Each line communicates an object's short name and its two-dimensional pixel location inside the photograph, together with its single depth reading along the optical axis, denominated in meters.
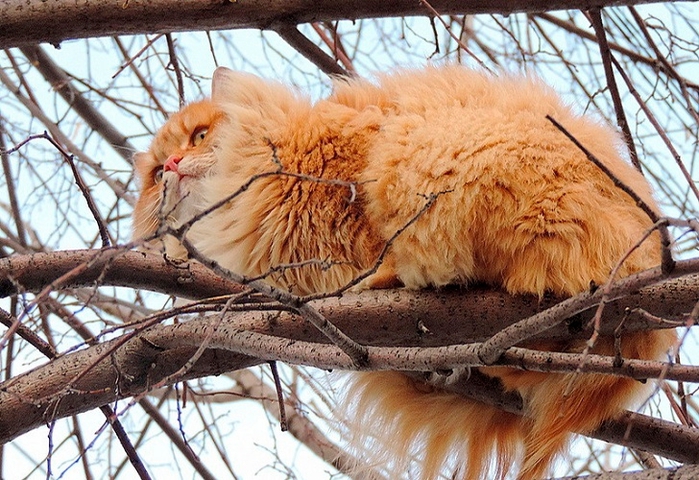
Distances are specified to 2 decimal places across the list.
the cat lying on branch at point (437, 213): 4.76
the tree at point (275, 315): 3.62
